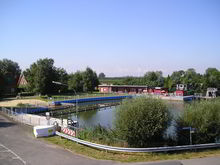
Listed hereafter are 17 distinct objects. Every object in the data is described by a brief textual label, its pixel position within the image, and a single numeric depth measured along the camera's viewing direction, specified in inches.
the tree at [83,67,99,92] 3051.2
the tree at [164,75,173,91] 3359.3
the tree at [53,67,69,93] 2572.8
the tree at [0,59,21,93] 2425.9
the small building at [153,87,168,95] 3122.5
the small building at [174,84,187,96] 2915.8
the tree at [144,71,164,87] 3575.3
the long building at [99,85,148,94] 3415.4
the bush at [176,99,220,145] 610.9
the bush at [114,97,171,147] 569.6
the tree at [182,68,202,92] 3205.2
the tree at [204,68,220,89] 3115.4
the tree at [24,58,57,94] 2320.4
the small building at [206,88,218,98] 2795.3
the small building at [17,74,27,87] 2889.0
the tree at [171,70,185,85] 3358.8
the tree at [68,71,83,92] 3036.4
